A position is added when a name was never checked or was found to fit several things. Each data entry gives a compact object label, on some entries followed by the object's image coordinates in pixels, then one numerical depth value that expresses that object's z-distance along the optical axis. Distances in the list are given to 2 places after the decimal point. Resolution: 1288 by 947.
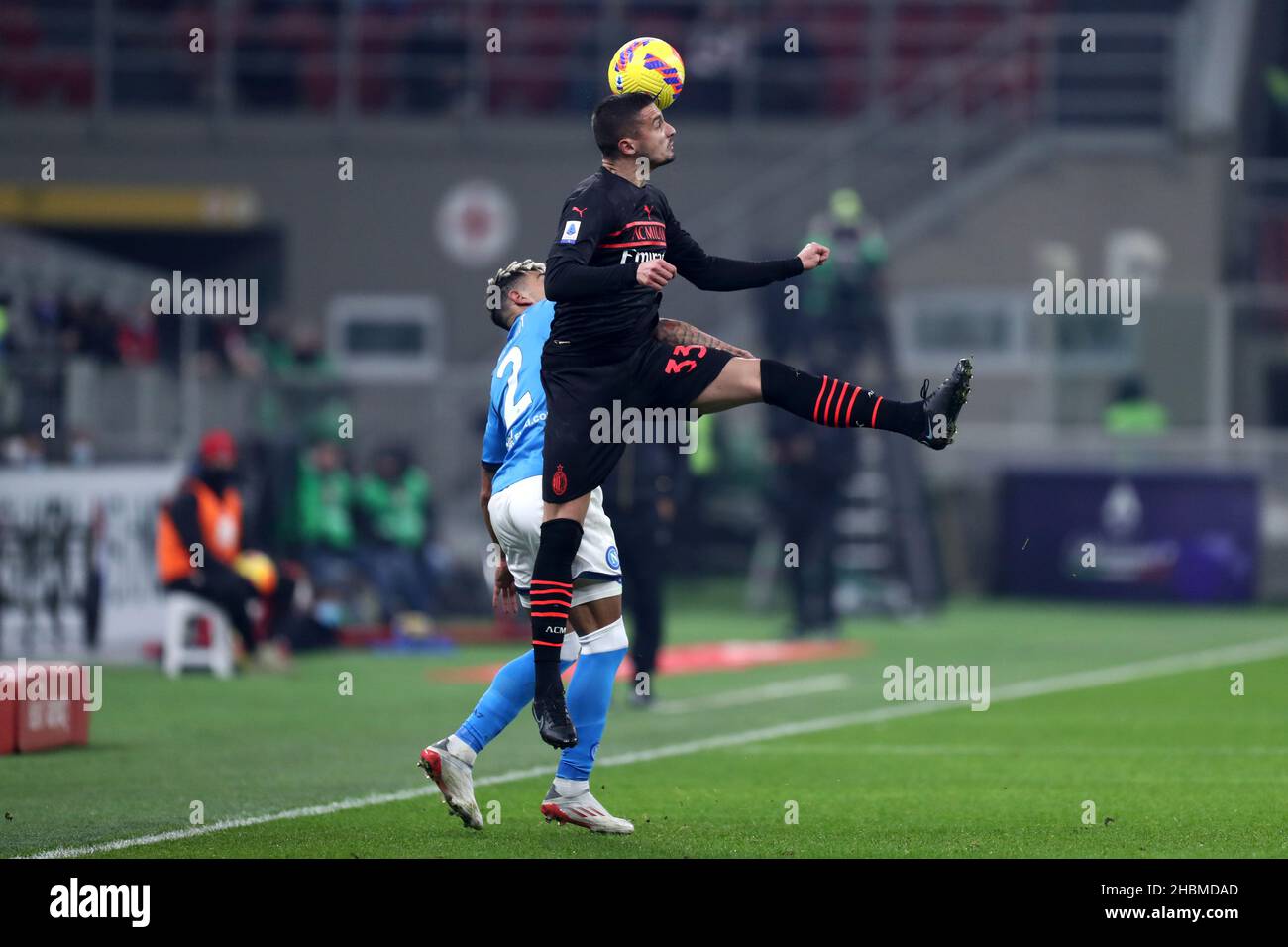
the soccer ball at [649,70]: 8.08
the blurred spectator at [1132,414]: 23.52
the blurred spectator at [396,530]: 20.16
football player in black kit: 7.82
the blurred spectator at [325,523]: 19.73
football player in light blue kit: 7.91
